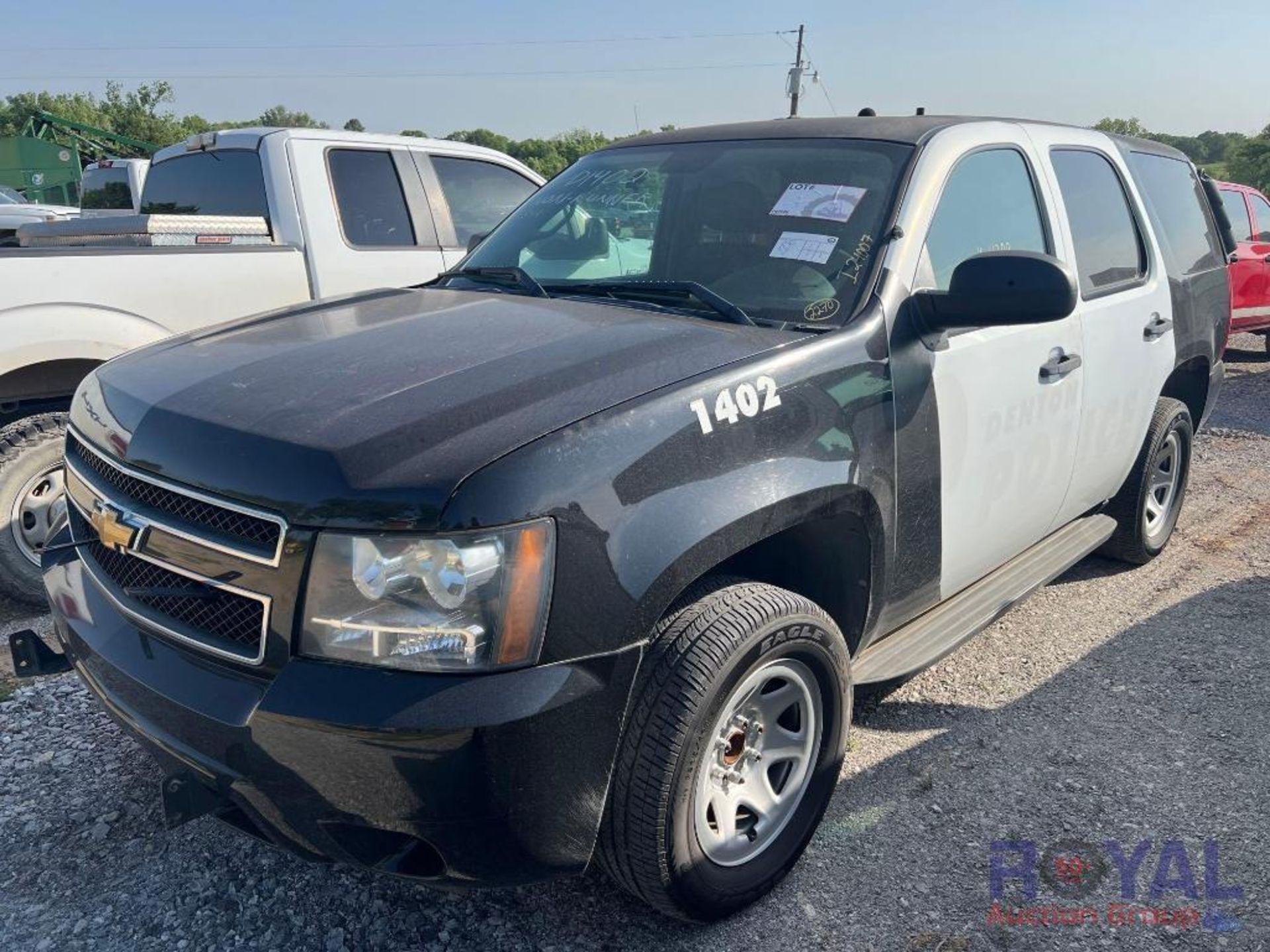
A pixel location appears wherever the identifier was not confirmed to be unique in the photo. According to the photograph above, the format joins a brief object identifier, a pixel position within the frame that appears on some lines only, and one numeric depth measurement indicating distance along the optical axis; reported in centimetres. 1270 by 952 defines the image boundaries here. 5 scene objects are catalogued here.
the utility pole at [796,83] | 3256
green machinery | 2774
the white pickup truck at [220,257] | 407
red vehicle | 1019
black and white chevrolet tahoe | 193
